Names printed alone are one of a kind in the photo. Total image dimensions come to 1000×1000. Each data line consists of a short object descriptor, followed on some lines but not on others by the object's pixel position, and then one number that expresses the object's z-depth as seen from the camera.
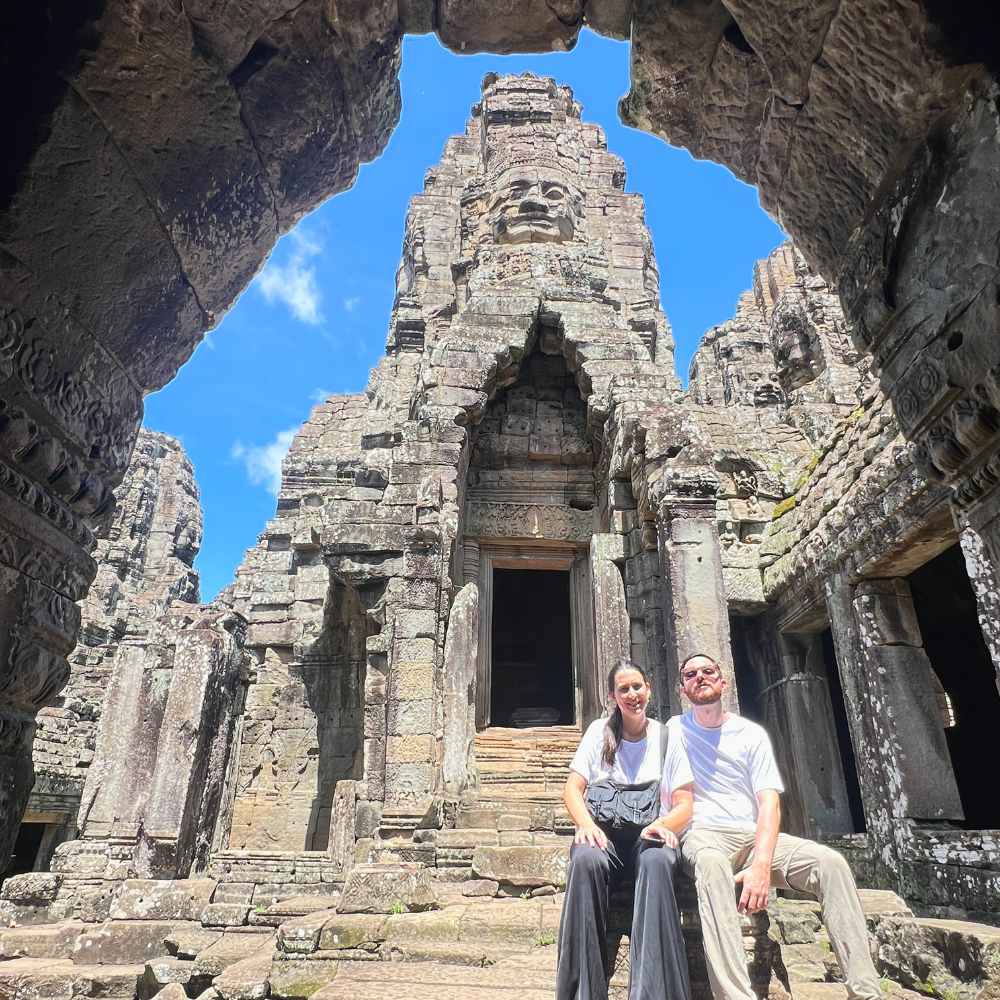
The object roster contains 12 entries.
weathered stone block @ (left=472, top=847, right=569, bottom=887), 5.39
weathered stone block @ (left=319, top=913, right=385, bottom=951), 4.24
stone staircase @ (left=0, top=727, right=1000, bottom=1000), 3.23
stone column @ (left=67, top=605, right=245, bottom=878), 10.10
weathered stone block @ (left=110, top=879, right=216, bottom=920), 6.48
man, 2.66
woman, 2.59
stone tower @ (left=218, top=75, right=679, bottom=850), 8.04
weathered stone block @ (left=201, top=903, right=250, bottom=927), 6.25
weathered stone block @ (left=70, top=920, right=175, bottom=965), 6.05
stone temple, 4.36
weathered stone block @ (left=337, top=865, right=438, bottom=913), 4.88
